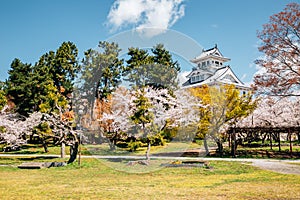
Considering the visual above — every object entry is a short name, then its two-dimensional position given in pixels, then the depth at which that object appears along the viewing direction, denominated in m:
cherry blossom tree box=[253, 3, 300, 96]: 17.91
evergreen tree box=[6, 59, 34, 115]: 28.73
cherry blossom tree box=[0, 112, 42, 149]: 22.42
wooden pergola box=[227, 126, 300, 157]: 20.70
